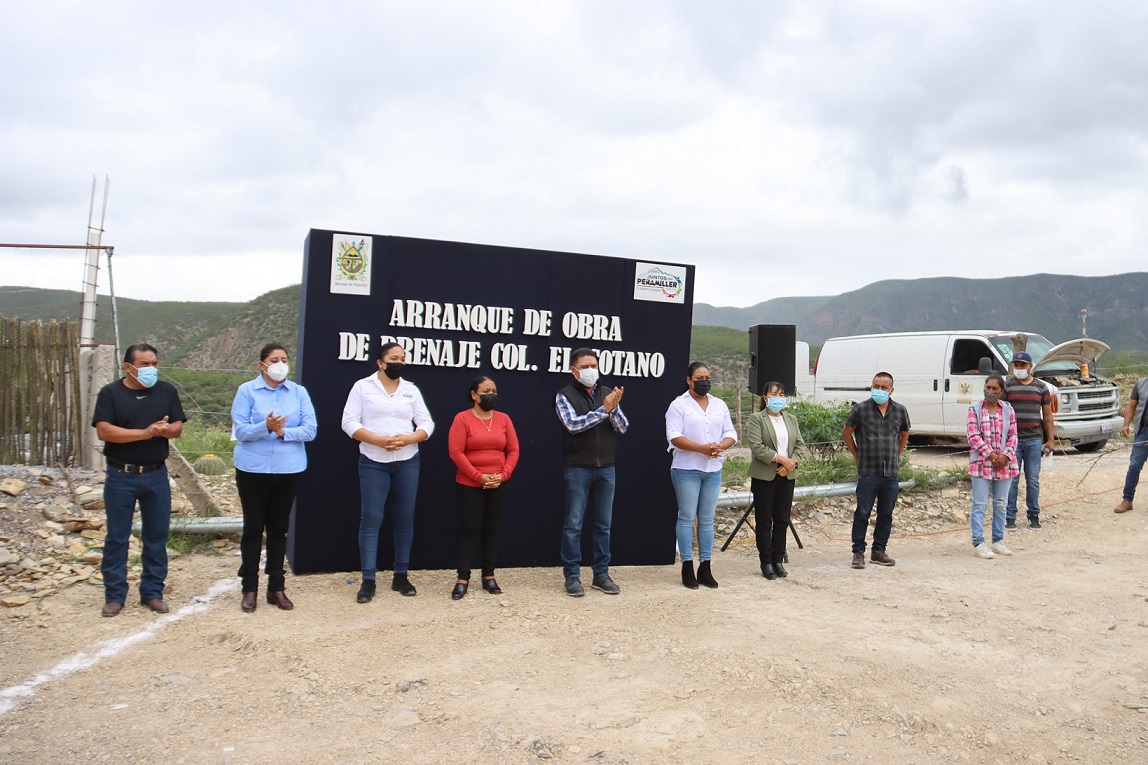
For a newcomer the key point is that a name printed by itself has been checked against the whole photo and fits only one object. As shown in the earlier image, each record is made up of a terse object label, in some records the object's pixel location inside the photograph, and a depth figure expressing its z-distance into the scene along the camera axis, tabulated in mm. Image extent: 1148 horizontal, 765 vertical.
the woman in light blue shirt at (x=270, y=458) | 5637
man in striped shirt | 8977
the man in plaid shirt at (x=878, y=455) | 7363
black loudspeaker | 8203
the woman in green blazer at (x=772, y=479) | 6914
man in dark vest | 6340
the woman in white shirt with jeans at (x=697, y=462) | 6574
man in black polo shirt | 5398
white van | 13116
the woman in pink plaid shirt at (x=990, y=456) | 7922
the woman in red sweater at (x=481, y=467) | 6090
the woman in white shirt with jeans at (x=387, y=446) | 5973
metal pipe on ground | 9266
